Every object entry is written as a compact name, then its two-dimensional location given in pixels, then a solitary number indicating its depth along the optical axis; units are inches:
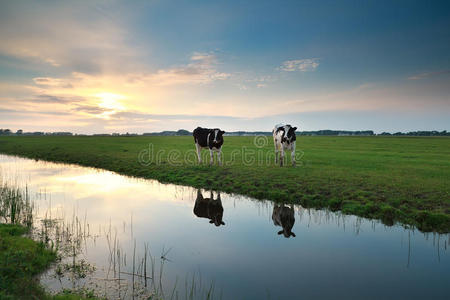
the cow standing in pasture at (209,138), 870.4
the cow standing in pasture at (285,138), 799.7
